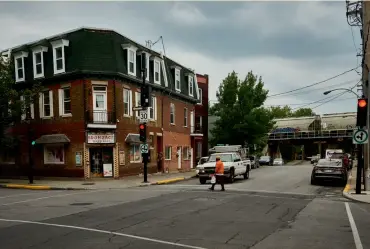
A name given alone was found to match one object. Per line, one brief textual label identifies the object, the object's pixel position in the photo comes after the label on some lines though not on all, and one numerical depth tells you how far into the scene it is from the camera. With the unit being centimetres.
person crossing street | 1972
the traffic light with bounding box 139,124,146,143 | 2474
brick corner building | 2731
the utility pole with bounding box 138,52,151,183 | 2400
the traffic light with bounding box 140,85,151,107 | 2394
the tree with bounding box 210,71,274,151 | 5028
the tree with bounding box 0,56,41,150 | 2656
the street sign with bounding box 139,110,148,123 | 2541
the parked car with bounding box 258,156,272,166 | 6216
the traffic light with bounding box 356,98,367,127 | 1745
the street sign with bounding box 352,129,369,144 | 1788
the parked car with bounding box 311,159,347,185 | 2316
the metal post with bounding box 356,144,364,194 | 1774
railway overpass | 7975
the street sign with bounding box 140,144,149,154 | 2539
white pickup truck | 2425
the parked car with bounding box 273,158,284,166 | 6671
